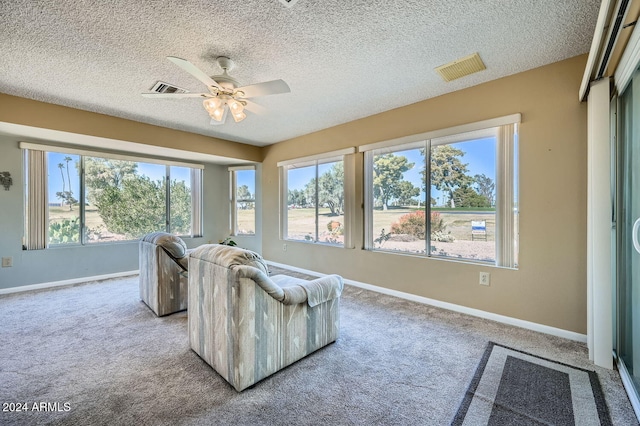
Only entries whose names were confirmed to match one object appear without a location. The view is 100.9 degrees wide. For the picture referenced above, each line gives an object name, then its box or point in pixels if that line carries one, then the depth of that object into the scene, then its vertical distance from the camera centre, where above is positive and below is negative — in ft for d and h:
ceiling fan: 6.96 +3.40
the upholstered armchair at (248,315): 5.56 -2.41
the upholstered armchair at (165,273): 9.64 -2.23
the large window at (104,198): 13.10 +0.91
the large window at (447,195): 9.02 +0.68
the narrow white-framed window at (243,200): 19.35 +0.94
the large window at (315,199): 14.53 +0.80
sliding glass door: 5.36 -0.50
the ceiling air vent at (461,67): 7.90 +4.53
